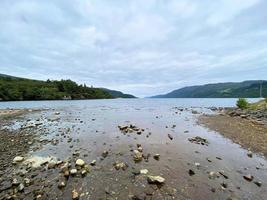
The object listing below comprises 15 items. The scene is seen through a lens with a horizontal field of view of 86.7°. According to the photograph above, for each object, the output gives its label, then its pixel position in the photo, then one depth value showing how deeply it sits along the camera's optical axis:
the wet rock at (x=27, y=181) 5.30
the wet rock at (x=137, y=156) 7.16
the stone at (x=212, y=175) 5.77
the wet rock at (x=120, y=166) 6.40
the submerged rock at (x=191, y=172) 5.99
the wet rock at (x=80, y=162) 6.56
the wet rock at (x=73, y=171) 5.93
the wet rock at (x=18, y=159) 6.99
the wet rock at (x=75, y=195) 4.65
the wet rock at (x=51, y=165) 6.47
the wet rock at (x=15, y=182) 5.27
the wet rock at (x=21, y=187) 4.98
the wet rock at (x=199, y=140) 9.79
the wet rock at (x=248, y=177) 5.66
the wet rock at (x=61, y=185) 5.16
